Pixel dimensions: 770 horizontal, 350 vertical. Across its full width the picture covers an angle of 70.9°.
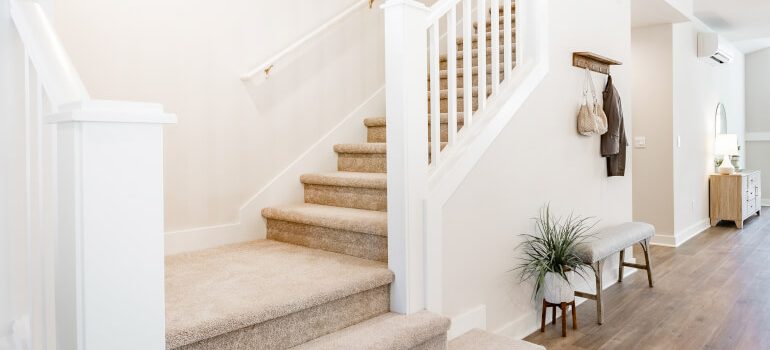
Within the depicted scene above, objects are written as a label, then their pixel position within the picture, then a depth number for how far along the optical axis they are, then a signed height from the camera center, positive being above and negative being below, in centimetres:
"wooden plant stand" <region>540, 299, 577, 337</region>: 291 -81
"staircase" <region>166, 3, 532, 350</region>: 173 -42
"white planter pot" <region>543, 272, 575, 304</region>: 290 -64
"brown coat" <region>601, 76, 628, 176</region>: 387 +25
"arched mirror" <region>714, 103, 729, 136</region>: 723 +66
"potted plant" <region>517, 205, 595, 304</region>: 290 -49
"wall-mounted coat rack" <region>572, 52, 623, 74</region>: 353 +74
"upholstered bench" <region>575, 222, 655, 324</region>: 309 -47
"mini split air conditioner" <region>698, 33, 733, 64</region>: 621 +143
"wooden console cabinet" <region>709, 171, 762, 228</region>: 661 -38
